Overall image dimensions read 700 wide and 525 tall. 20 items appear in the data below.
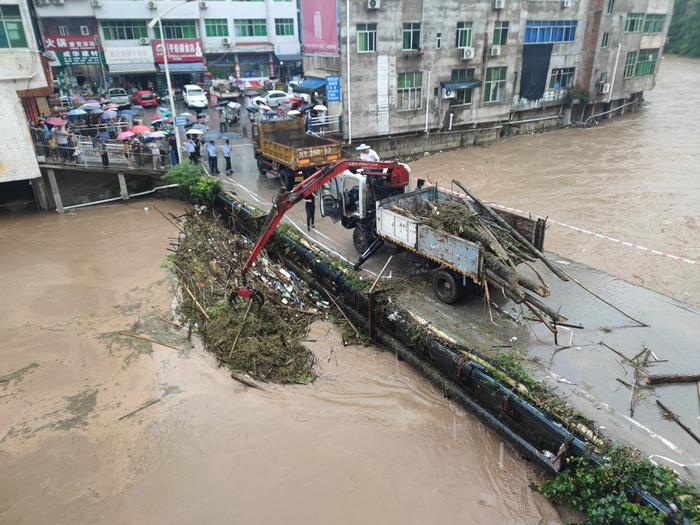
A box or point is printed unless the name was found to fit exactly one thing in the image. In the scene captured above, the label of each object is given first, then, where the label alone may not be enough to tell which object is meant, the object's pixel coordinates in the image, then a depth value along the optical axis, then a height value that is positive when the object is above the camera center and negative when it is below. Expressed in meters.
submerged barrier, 7.09 -5.45
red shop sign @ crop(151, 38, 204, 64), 40.69 -0.24
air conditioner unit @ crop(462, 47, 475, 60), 25.95 -0.58
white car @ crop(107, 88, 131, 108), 34.53 -3.25
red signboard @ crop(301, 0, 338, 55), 22.64 +0.80
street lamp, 18.32 -3.37
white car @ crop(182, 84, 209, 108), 33.31 -3.26
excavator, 11.30 -3.59
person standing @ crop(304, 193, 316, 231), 14.66 -4.64
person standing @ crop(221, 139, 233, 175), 20.28 -4.25
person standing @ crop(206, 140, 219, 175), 19.84 -4.21
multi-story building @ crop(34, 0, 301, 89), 38.41 +0.62
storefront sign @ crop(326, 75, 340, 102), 22.56 -1.89
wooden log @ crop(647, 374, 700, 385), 8.08 -5.21
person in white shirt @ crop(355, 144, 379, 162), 14.77 -3.17
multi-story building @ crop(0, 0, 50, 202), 16.38 -1.09
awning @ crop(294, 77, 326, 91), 25.18 -1.92
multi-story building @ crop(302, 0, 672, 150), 23.17 -1.07
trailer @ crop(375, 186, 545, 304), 9.81 -4.03
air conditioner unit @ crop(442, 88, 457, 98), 26.00 -2.53
